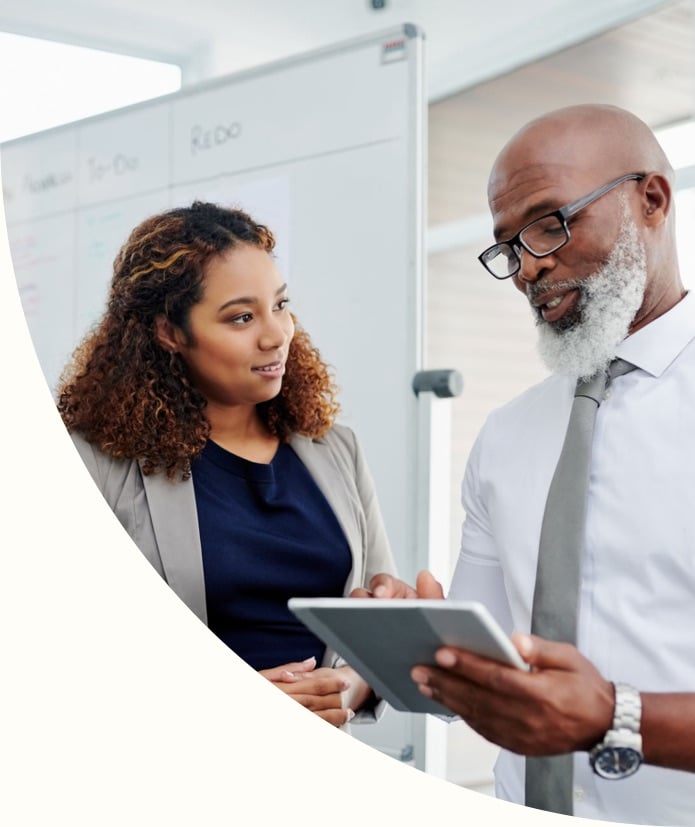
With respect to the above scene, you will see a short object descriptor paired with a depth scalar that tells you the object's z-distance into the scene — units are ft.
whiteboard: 3.59
